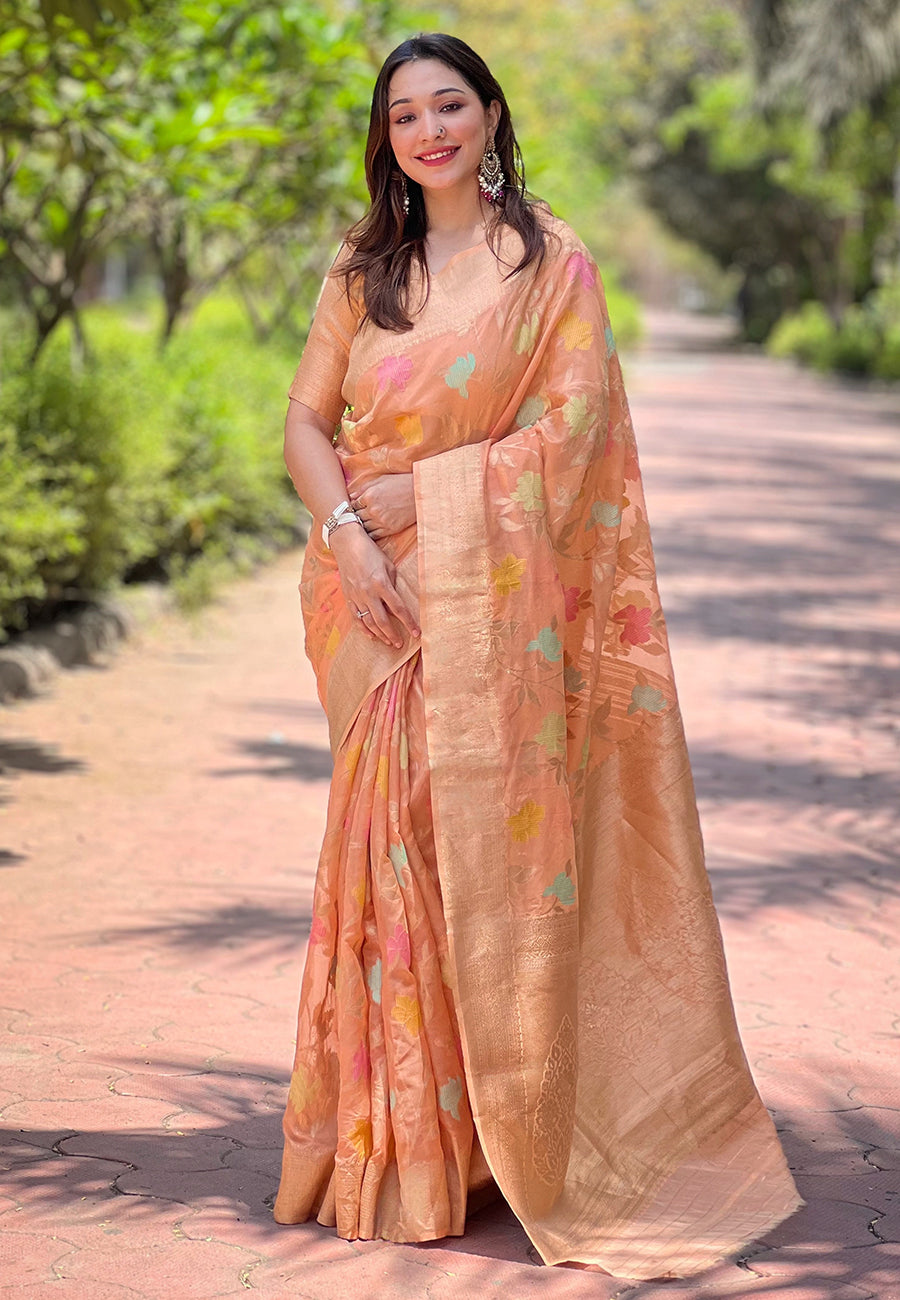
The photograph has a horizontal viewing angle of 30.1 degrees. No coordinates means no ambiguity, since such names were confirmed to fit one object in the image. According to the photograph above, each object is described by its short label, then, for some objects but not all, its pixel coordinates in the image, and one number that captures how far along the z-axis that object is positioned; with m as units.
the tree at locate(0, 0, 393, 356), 7.23
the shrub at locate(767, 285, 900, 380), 31.22
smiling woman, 2.66
